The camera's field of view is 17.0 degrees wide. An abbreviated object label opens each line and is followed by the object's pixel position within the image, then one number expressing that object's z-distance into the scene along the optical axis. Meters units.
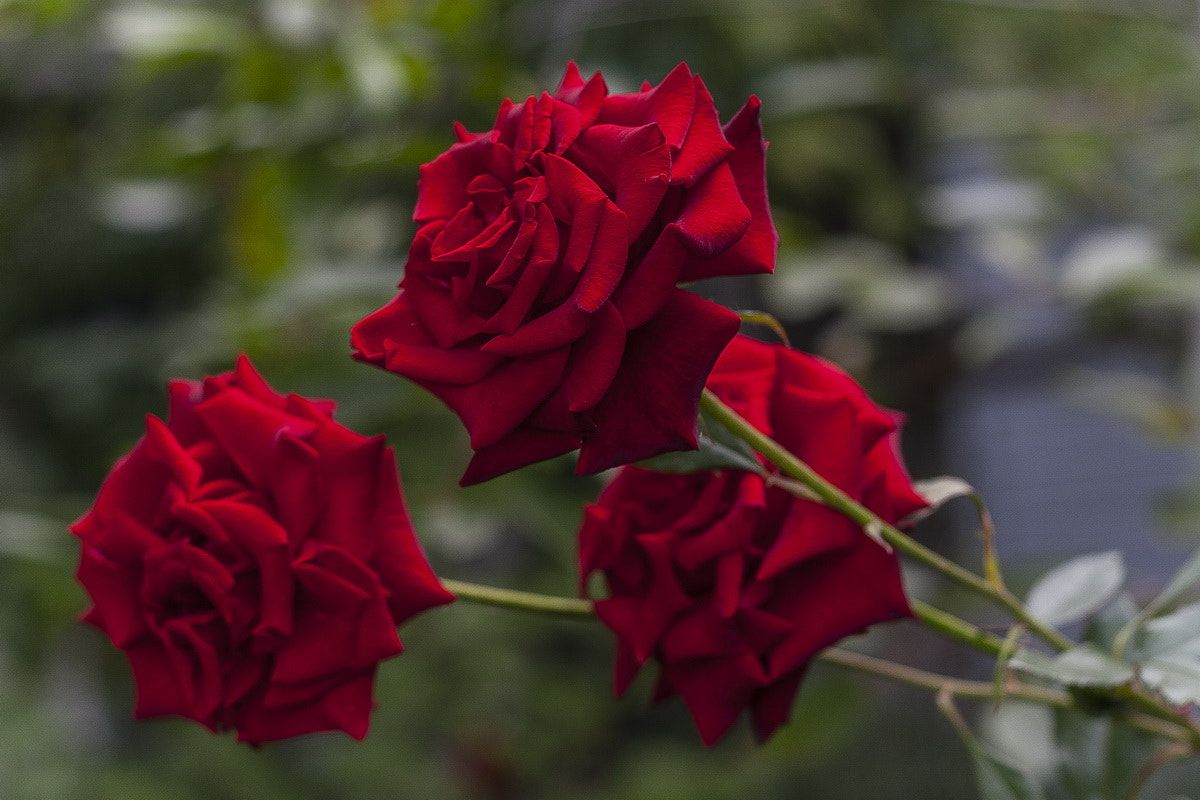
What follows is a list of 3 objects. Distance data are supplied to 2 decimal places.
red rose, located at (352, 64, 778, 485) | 0.89
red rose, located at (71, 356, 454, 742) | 0.94
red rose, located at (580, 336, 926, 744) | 0.94
